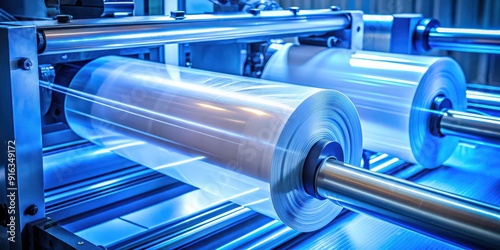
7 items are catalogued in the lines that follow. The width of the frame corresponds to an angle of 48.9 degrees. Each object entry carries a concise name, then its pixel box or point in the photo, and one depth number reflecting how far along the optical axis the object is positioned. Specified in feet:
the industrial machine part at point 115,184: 2.74
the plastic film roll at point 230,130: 2.77
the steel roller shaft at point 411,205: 2.25
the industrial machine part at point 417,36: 5.17
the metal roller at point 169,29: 2.99
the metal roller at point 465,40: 5.09
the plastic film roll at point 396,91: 4.20
